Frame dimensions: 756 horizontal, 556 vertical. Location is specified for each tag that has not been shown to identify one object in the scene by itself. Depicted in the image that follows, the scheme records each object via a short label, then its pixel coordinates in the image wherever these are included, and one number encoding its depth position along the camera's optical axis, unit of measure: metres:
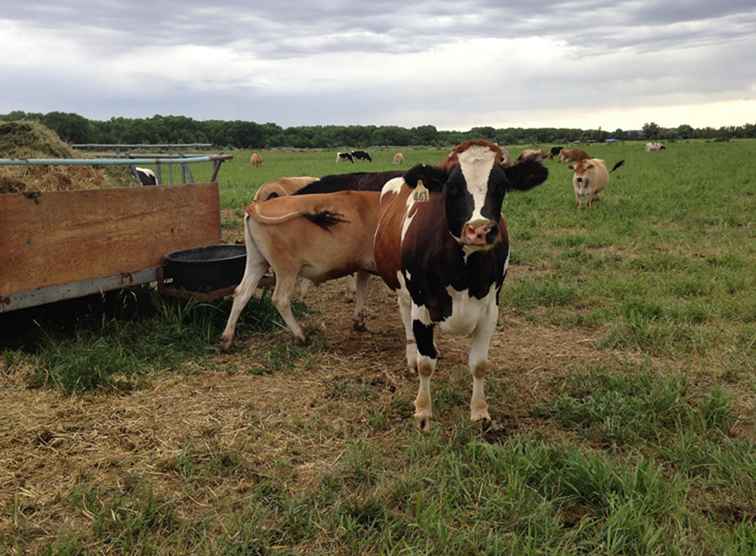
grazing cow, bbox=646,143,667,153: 53.91
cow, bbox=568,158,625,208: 14.66
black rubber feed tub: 5.75
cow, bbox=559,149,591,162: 21.66
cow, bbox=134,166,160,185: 11.79
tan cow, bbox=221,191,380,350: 5.74
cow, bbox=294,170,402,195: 7.42
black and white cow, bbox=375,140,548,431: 3.54
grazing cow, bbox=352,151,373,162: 48.50
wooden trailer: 4.78
